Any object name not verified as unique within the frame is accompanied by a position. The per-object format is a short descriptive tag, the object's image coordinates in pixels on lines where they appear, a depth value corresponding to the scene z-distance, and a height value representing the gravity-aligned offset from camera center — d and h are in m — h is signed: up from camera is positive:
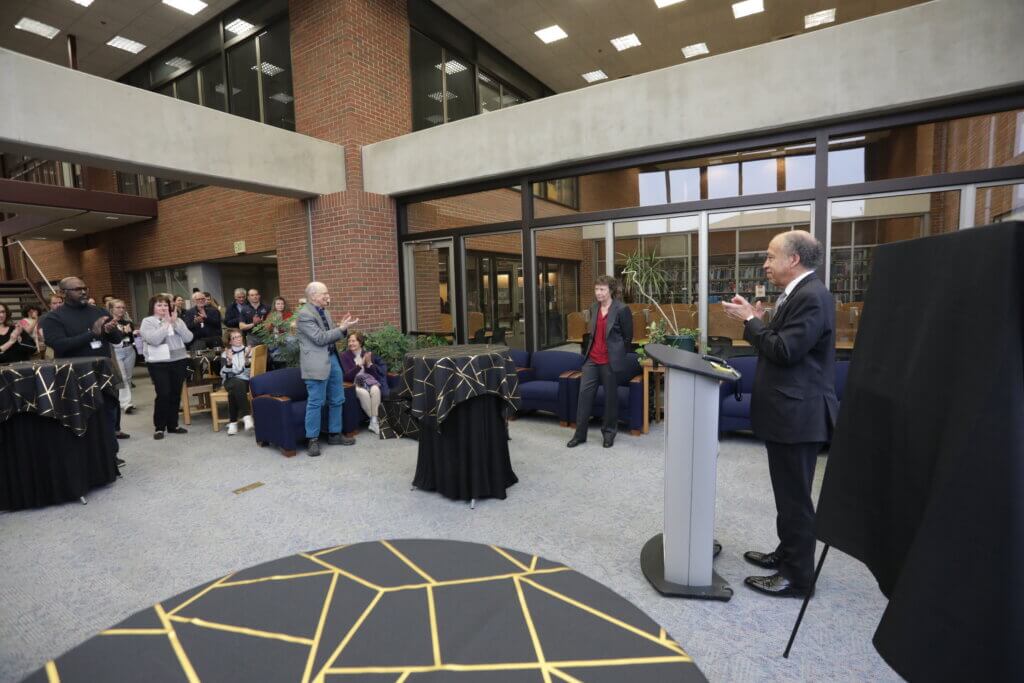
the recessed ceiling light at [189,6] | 8.41 +5.22
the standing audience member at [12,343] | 5.62 -0.36
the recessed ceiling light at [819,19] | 8.79 +4.91
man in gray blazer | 4.87 -0.60
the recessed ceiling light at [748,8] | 8.45 +4.91
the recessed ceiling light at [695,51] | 10.00 +4.95
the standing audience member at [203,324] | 7.61 -0.26
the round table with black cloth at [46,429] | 3.74 -0.92
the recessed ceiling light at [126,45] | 9.58 +5.25
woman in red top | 4.95 -0.59
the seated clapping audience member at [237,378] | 6.03 -0.90
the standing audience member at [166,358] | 5.57 -0.57
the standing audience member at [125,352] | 6.56 -0.65
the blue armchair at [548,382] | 5.88 -1.08
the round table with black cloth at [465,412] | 3.63 -0.85
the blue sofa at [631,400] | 5.48 -1.18
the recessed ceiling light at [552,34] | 9.31 +5.05
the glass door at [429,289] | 7.64 +0.17
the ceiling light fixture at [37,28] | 8.70 +5.13
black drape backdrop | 0.89 -0.35
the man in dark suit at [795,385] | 2.35 -0.48
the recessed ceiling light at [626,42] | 9.58 +4.97
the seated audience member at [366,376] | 5.73 -0.89
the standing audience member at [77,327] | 4.73 -0.16
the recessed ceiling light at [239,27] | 8.67 +4.95
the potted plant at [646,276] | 6.45 +0.22
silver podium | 2.41 -0.90
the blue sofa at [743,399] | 4.99 -1.15
